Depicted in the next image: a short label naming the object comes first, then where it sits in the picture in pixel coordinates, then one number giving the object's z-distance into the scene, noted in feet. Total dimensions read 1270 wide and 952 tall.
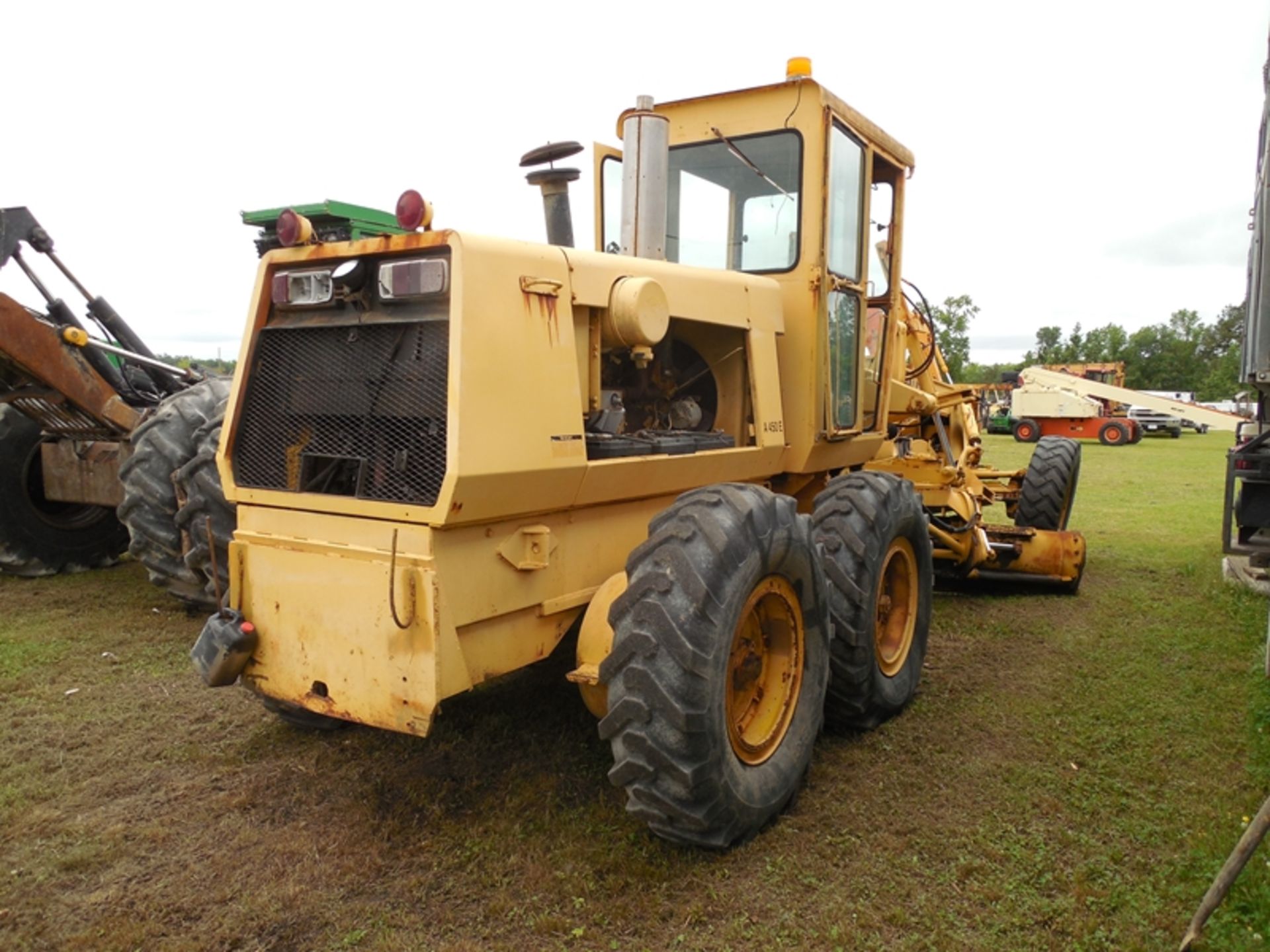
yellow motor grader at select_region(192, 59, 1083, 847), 9.94
